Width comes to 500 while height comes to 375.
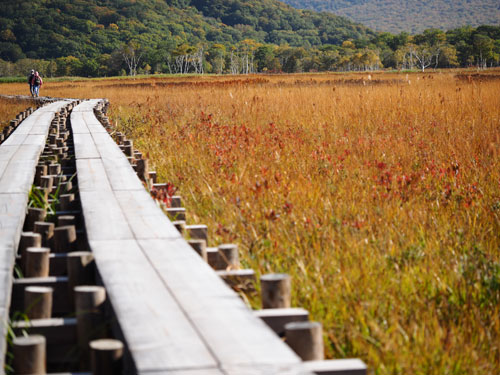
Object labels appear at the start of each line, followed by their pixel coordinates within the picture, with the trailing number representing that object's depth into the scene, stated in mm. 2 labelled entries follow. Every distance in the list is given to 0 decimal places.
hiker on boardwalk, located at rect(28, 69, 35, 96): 55250
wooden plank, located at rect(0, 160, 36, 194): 8352
